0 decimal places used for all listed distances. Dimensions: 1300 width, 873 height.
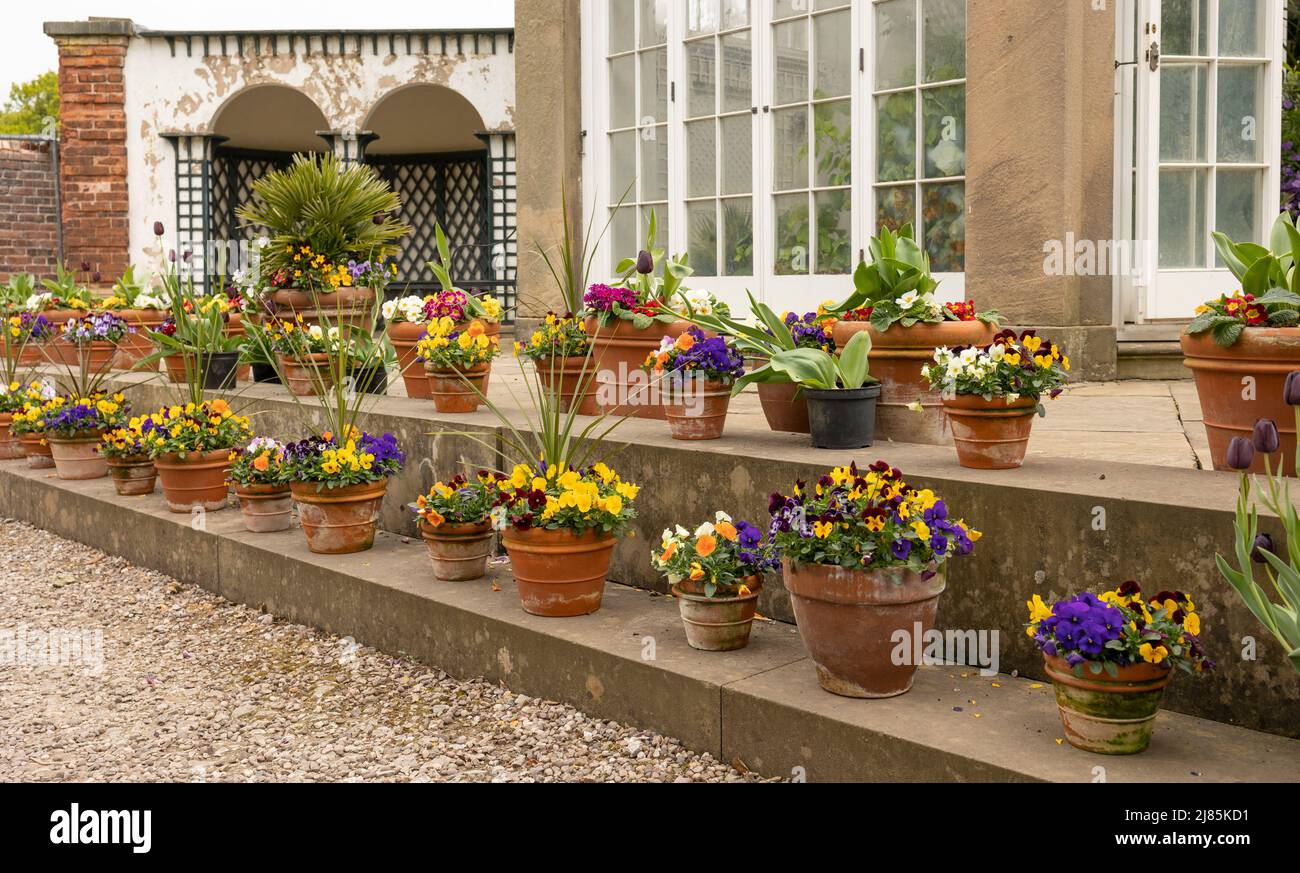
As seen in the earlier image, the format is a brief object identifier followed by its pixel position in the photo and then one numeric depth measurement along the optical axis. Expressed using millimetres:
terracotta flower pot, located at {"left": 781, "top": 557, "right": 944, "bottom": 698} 2439
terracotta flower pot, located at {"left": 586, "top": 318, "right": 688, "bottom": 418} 4004
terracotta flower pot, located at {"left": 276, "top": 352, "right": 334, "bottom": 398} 5195
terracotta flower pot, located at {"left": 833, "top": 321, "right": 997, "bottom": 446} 3277
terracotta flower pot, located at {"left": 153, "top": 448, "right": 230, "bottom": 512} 4598
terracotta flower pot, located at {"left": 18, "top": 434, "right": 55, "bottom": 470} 5863
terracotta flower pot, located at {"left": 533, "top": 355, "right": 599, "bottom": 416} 4152
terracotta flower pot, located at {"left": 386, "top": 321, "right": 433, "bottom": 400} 4930
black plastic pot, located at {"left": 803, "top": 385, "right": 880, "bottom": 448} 3172
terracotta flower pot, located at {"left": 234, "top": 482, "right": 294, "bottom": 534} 4234
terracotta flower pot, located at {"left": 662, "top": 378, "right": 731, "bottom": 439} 3451
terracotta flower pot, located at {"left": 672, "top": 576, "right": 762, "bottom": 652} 2846
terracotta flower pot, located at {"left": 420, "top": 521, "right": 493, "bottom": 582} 3545
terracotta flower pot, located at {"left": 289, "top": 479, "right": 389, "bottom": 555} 3896
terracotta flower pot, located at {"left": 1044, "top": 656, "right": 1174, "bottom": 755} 2107
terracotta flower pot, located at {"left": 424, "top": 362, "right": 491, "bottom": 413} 4438
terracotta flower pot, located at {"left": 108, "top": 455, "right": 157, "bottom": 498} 5031
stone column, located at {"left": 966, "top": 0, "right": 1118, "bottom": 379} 4777
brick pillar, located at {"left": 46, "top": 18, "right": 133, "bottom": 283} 10852
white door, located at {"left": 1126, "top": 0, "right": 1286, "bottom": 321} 5023
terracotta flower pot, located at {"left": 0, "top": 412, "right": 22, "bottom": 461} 6152
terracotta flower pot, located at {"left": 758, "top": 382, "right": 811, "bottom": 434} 3553
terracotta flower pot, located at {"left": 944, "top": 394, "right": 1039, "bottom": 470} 2811
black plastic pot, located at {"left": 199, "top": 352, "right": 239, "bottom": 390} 5660
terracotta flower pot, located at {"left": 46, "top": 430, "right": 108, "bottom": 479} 5477
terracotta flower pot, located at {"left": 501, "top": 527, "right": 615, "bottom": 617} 3127
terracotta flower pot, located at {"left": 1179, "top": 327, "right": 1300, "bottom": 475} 2580
